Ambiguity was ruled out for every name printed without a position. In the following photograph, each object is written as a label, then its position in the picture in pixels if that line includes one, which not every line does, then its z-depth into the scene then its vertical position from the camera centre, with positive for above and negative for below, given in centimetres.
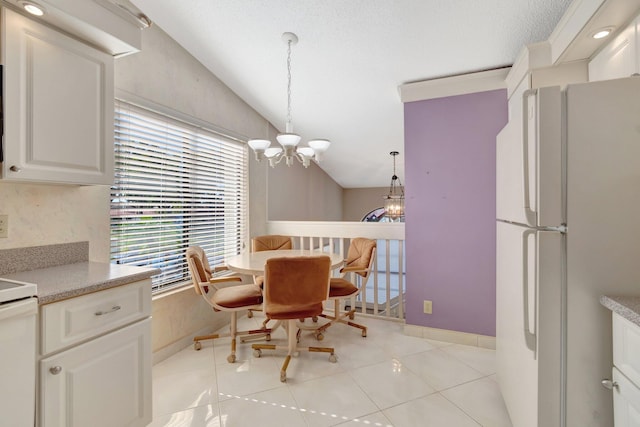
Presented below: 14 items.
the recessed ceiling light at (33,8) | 129 +90
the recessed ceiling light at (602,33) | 155 +94
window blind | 224 +18
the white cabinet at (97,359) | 115 -62
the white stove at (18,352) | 99 -48
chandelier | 229 +54
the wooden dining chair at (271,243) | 331 -33
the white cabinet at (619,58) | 141 +81
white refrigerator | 113 -8
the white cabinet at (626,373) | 96 -54
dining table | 223 -40
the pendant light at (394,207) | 531 +10
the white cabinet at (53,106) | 130 +52
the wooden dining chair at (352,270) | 273 -59
